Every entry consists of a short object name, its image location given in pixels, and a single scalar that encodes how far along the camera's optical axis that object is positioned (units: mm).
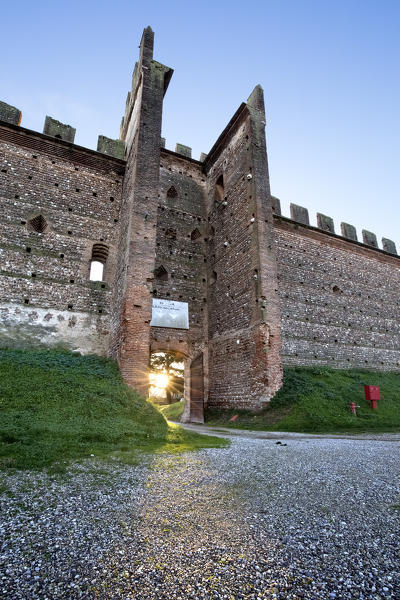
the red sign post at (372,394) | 12852
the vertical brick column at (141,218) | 11258
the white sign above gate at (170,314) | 15270
